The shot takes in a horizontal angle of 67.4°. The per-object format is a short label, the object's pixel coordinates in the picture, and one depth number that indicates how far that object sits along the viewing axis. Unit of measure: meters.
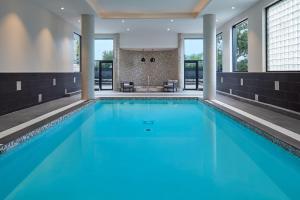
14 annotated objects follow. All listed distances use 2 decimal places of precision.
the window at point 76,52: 9.75
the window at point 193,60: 11.54
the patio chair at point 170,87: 10.83
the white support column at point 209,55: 7.72
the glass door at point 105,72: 11.75
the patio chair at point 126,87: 11.01
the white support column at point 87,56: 7.71
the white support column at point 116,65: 11.09
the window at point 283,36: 4.95
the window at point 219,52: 9.81
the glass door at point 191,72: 11.58
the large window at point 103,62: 11.61
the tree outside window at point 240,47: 7.63
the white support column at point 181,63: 11.17
